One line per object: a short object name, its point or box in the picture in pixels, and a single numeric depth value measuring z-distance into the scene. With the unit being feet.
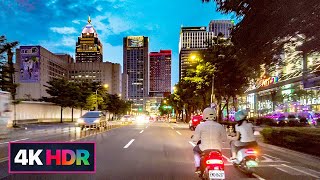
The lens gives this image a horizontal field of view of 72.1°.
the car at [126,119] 140.59
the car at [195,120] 77.87
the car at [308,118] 91.72
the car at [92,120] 70.01
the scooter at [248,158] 19.26
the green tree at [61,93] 125.61
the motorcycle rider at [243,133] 19.90
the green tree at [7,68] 77.81
